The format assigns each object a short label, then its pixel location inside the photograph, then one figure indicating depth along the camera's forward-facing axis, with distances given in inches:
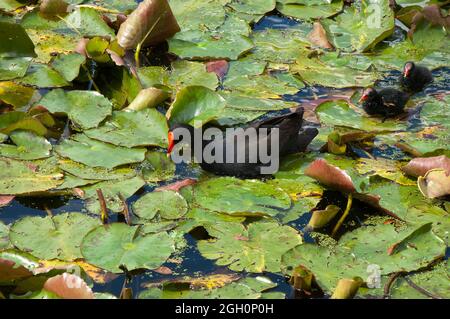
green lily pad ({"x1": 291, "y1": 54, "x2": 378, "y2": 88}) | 360.6
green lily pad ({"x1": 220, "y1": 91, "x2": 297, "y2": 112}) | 337.2
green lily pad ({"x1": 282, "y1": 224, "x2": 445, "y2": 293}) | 242.6
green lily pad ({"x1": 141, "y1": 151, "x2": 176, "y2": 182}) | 292.6
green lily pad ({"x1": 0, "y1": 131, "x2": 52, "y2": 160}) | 296.7
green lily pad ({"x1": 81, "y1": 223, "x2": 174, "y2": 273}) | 240.7
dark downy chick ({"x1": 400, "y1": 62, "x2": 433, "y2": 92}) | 354.3
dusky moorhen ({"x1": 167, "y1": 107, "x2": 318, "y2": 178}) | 297.1
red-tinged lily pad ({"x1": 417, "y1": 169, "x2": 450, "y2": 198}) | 279.7
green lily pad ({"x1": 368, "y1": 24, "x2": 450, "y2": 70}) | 382.7
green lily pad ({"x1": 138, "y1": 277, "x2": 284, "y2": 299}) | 229.7
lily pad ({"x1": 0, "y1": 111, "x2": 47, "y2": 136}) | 304.3
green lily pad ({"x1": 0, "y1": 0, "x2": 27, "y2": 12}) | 405.0
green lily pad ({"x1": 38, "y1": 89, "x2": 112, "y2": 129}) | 317.0
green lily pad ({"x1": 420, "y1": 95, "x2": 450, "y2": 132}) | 334.8
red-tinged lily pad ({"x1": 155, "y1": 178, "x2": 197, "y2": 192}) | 282.1
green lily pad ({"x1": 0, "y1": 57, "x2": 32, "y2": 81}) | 346.0
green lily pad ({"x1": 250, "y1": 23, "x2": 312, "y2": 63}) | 379.8
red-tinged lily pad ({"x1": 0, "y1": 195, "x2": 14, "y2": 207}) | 271.6
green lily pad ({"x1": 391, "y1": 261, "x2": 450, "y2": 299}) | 237.5
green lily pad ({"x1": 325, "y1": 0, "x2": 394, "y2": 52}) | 388.1
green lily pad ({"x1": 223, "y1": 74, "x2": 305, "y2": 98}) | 350.5
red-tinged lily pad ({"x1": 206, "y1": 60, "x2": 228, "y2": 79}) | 360.6
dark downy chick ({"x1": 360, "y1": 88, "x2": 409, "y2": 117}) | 334.8
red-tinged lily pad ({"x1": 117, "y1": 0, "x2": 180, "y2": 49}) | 359.7
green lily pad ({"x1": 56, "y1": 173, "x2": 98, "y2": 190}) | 280.1
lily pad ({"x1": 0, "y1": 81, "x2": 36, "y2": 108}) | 327.5
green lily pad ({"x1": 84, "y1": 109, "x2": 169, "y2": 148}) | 305.8
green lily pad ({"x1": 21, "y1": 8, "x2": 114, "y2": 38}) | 381.7
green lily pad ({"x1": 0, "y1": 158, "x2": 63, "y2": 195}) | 276.8
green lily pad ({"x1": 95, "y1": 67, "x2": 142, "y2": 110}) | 337.2
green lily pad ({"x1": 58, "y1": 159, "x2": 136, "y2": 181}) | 286.0
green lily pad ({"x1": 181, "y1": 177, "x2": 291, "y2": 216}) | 271.8
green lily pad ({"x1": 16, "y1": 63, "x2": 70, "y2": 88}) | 341.5
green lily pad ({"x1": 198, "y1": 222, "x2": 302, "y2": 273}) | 246.9
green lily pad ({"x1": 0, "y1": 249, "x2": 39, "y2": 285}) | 224.4
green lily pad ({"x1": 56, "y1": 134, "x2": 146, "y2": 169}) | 292.6
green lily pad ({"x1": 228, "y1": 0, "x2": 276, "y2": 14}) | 412.8
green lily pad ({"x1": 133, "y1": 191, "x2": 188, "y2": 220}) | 268.2
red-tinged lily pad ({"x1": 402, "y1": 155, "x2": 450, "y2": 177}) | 286.0
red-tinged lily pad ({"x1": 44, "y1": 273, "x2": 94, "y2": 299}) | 211.2
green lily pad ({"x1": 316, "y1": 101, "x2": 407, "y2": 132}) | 328.9
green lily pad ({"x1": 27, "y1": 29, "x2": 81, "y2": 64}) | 367.8
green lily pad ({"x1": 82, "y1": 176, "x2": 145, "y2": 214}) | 271.3
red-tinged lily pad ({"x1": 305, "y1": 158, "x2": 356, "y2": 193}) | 272.3
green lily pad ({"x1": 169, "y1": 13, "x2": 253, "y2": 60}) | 373.2
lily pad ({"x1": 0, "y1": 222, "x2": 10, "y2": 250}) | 250.2
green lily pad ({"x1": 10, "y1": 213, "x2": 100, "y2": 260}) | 246.9
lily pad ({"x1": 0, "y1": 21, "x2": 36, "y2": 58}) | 352.6
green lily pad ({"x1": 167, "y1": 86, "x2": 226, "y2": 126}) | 319.2
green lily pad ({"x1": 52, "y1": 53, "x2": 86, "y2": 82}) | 340.3
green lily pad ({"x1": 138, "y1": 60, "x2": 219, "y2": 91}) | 348.8
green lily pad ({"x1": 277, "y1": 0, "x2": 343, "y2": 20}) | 414.2
